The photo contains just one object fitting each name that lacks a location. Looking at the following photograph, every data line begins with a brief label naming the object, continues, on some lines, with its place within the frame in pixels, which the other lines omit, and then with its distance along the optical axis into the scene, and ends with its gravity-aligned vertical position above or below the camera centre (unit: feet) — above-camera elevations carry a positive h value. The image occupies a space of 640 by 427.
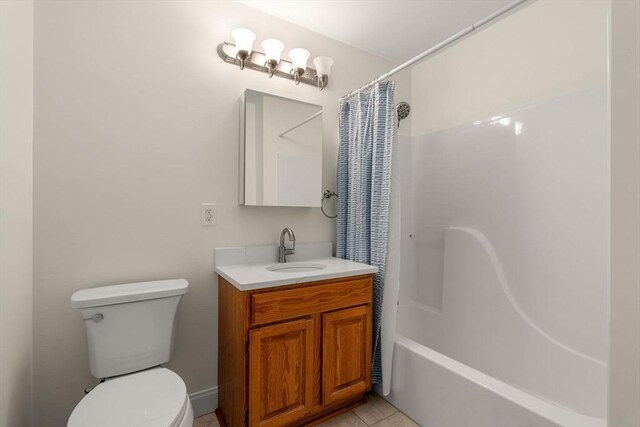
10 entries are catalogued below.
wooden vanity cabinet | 4.57 -2.31
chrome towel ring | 7.20 +0.44
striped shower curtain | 5.77 +0.68
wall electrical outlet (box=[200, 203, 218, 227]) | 5.70 -0.01
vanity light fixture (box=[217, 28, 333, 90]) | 5.67 +3.15
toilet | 3.30 -2.11
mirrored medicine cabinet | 5.95 +1.31
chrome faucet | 6.32 -0.67
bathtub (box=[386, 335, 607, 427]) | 3.81 -2.71
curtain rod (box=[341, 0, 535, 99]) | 3.94 +2.68
